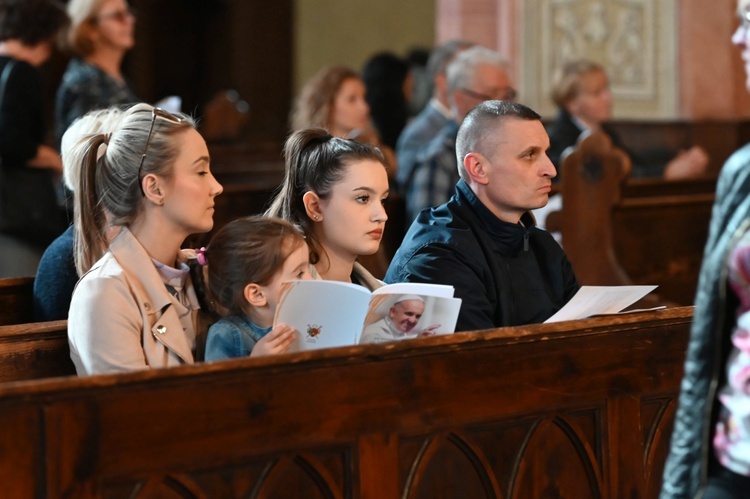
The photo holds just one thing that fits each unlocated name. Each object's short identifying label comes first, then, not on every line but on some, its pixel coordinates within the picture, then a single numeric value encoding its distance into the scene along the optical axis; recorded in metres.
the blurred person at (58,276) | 6.24
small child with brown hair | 5.45
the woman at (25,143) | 9.48
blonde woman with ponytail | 5.40
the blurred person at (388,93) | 15.41
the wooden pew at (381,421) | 4.12
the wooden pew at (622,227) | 10.48
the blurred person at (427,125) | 11.74
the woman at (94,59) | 10.01
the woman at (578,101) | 13.41
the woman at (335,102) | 11.17
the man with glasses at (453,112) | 9.91
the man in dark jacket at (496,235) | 6.18
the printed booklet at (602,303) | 5.46
